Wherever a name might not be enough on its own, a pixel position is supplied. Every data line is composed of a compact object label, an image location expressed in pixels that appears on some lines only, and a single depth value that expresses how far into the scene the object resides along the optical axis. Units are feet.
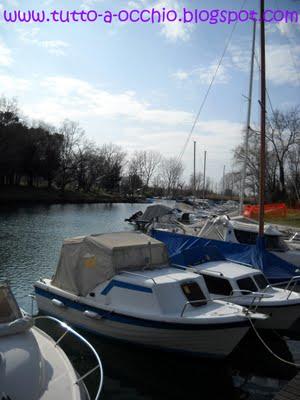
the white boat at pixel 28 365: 19.07
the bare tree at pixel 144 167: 453.99
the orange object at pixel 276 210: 128.77
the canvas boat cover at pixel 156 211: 123.44
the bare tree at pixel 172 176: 467.93
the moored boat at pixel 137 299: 34.65
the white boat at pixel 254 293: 40.86
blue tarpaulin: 48.92
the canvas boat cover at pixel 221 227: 67.77
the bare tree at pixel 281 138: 209.15
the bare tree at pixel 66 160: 315.37
